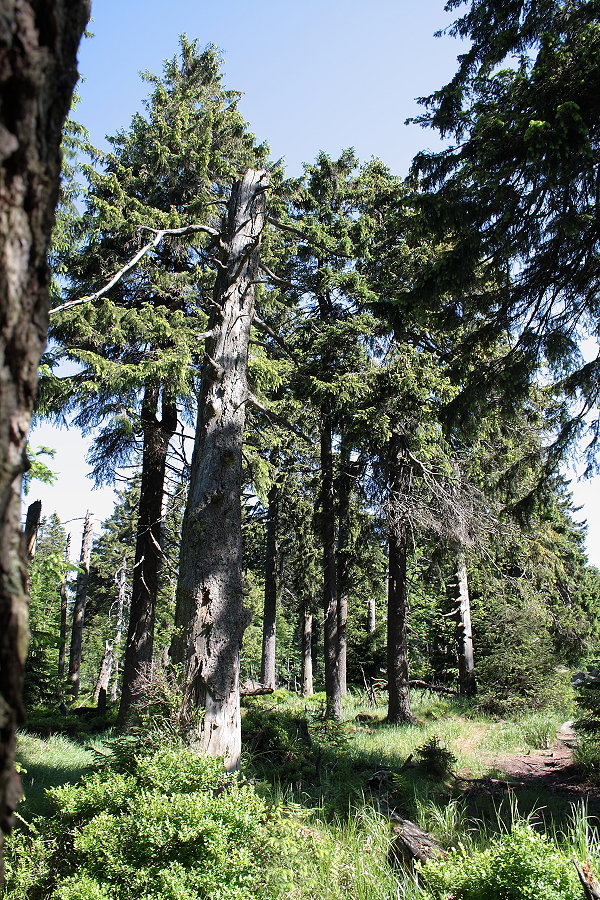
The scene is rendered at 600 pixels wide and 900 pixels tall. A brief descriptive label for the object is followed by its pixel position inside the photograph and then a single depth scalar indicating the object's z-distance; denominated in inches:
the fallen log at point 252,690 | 567.5
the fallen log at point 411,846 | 165.2
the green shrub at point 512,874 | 116.2
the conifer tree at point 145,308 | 418.9
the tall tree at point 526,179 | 227.0
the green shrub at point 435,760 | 307.9
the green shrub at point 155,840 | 122.1
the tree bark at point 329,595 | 532.7
